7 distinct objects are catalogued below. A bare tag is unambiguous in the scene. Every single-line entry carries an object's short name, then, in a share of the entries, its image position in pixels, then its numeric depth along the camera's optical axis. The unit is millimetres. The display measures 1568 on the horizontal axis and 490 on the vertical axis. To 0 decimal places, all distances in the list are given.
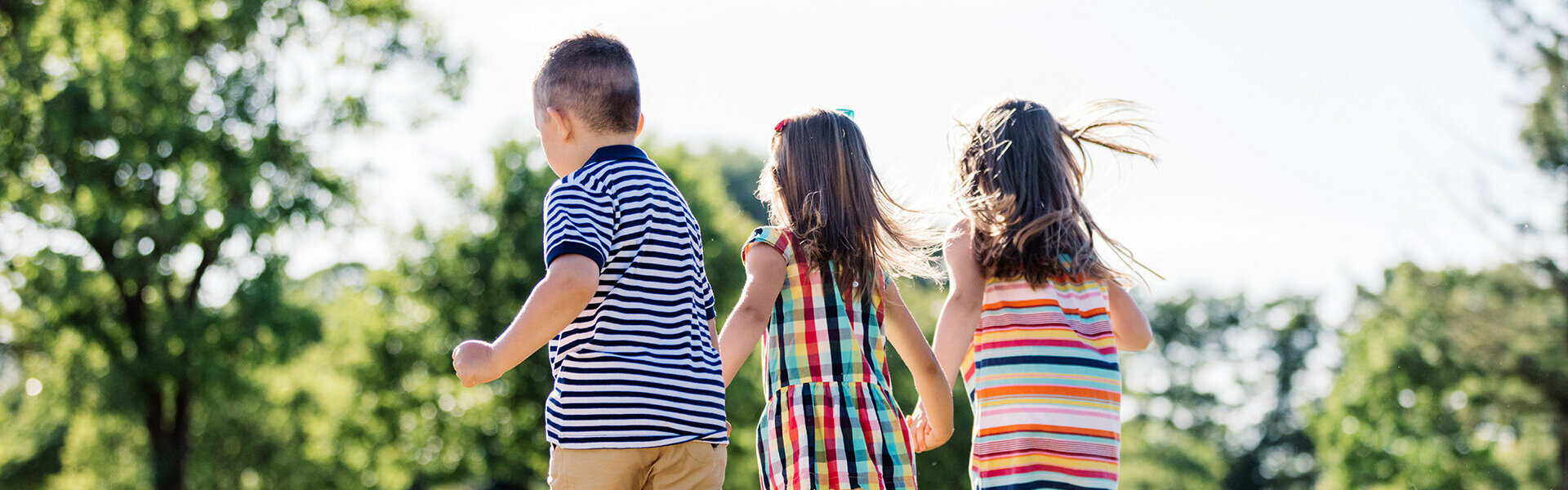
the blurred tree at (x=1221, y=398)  45500
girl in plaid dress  3684
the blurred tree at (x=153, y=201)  15297
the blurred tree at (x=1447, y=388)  22203
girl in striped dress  3908
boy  2613
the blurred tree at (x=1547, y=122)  21688
